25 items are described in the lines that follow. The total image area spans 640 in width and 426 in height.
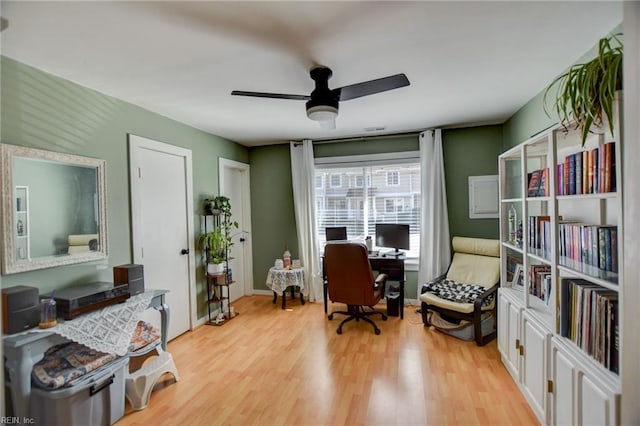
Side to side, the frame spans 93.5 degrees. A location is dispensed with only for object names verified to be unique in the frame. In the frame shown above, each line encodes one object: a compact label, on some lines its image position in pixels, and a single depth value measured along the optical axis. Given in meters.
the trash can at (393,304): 3.73
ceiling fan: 2.02
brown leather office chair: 3.13
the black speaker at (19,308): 1.72
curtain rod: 4.16
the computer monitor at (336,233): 4.27
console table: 1.64
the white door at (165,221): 2.87
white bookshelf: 1.40
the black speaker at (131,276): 2.40
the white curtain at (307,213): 4.38
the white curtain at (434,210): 3.88
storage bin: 1.74
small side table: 4.13
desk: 3.66
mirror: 1.92
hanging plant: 1.35
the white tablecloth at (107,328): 1.89
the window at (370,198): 4.21
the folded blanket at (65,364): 1.75
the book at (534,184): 2.12
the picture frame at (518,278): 2.60
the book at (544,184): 1.95
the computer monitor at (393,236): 3.92
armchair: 3.00
